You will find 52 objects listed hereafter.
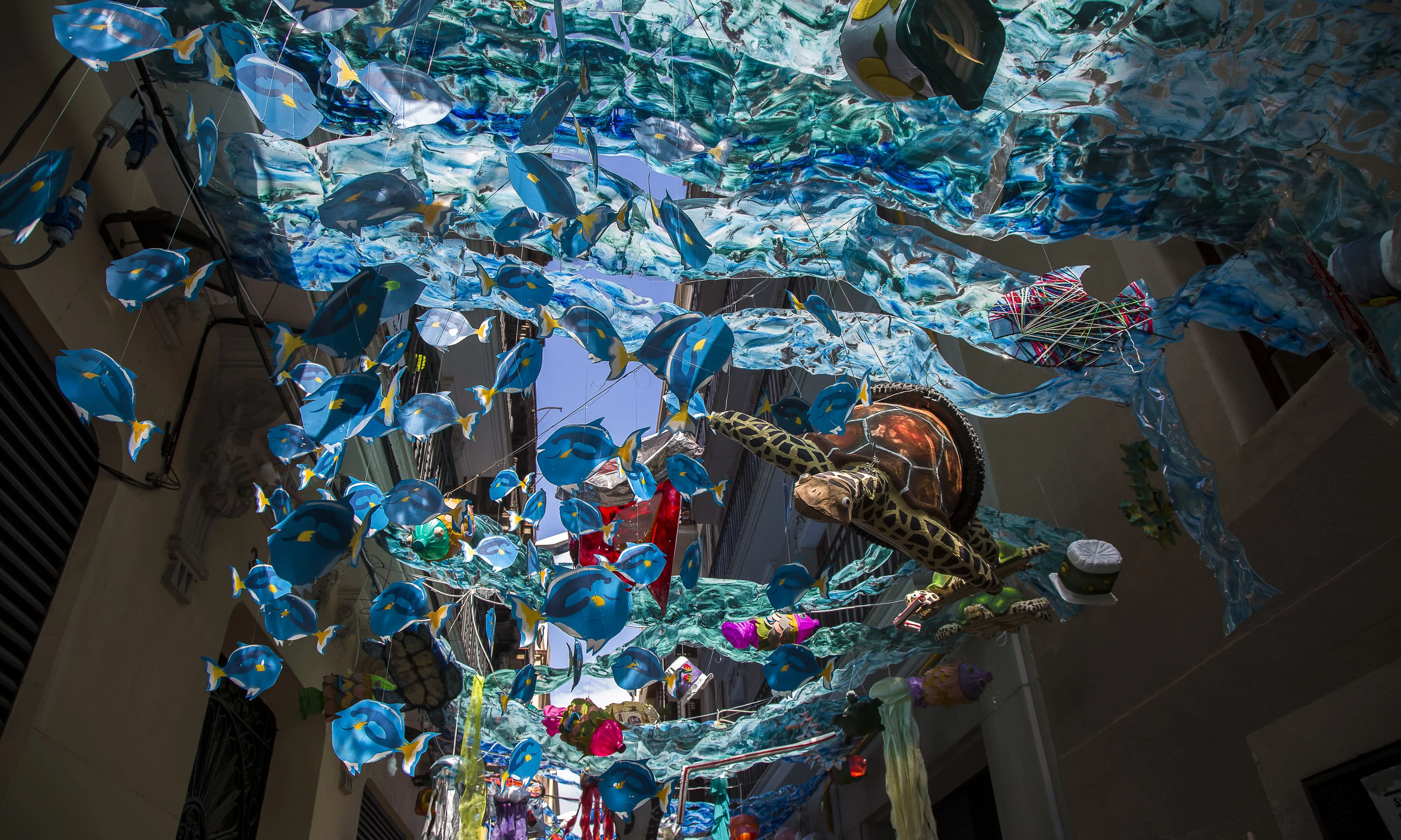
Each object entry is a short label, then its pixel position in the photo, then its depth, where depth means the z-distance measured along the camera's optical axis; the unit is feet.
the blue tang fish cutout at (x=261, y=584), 15.80
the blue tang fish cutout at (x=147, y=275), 10.74
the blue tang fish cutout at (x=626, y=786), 24.64
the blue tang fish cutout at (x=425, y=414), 15.25
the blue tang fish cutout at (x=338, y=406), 11.85
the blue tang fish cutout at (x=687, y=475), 17.72
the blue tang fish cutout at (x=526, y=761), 24.27
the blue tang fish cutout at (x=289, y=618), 16.01
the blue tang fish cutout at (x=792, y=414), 17.95
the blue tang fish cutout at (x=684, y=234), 11.07
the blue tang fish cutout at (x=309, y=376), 15.08
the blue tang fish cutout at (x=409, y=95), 9.62
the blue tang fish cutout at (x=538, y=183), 9.70
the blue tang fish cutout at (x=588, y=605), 13.62
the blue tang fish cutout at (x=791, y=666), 21.09
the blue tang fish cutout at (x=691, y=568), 19.43
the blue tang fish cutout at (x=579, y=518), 19.45
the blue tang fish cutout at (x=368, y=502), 17.35
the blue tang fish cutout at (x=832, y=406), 14.74
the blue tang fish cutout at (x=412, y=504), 16.69
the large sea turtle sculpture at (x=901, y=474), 14.87
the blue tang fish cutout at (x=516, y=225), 11.52
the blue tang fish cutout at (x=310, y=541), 11.65
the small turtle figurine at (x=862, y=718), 23.81
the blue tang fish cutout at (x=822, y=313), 14.21
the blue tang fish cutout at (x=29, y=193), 8.64
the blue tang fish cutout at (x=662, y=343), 12.79
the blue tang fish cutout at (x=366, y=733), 17.47
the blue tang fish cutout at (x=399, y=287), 10.94
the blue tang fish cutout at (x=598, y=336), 14.03
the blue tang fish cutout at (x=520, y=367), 14.85
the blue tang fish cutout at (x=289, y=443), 15.31
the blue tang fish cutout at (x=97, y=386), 9.91
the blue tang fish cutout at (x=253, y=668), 15.81
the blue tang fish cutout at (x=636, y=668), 20.95
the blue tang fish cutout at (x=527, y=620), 17.01
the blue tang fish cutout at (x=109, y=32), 8.11
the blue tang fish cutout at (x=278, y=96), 9.09
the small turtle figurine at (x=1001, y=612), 19.56
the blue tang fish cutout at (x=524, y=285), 13.08
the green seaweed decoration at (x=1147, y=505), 17.15
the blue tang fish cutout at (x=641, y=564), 19.58
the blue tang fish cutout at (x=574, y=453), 14.84
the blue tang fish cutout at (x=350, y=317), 10.59
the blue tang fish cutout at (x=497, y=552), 19.57
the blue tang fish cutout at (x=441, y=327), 16.01
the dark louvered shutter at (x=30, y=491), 11.73
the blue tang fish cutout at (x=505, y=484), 20.47
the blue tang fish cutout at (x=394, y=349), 13.70
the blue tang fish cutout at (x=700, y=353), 12.83
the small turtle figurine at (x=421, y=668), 22.38
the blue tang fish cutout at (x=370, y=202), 9.59
